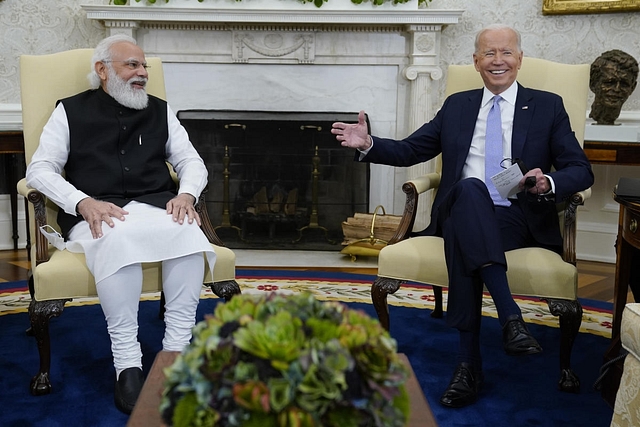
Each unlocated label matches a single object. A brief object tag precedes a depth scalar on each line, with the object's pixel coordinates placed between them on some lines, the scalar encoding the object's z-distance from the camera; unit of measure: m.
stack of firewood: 4.65
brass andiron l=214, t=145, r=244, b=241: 4.96
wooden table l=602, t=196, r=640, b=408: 2.38
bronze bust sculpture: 4.11
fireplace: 4.66
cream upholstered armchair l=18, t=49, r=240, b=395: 2.39
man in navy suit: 2.38
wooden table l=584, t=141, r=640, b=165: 3.76
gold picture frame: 4.55
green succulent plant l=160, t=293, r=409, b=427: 1.01
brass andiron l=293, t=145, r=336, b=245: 4.97
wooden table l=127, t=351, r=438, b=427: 1.38
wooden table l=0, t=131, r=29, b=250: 4.70
